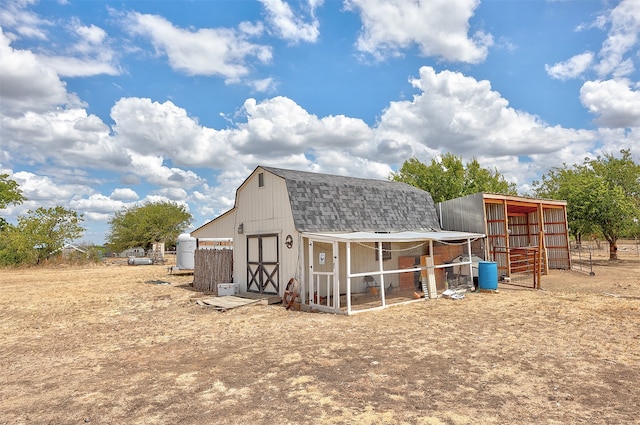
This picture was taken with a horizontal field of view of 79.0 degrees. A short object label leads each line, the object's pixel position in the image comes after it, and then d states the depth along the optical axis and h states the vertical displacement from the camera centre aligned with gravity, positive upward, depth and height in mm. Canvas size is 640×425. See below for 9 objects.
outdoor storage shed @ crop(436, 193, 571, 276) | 17422 +890
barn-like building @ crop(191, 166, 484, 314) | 12594 +220
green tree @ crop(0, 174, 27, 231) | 39422 +6014
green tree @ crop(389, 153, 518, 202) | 34031 +5945
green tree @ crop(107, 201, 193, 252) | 53062 +3089
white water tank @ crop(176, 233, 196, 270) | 27047 -99
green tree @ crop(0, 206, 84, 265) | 30684 +1313
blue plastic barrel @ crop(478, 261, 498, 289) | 14304 -1257
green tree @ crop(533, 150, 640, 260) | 25109 +2583
